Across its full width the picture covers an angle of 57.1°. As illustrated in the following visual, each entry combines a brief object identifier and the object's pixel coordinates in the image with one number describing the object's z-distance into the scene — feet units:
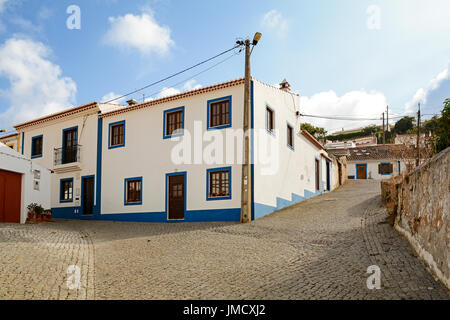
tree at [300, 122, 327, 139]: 141.38
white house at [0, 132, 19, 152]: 88.01
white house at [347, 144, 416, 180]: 124.53
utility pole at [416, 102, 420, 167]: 75.86
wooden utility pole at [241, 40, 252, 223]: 49.21
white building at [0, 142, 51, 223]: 54.39
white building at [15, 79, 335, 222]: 53.47
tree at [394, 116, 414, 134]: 194.01
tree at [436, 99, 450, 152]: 30.04
